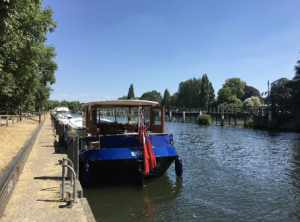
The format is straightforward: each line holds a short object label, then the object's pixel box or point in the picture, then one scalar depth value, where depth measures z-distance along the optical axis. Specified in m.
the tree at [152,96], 139.31
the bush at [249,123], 52.66
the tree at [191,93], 118.69
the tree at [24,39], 6.75
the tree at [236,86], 118.31
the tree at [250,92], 118.31
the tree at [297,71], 50.91
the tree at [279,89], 86.79
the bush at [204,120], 60.66
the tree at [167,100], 131.40
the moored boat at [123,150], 10.05
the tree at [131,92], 140.54
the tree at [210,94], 112.44
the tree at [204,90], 108.56
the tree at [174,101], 128.57
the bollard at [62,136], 15.15
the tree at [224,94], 110.36
